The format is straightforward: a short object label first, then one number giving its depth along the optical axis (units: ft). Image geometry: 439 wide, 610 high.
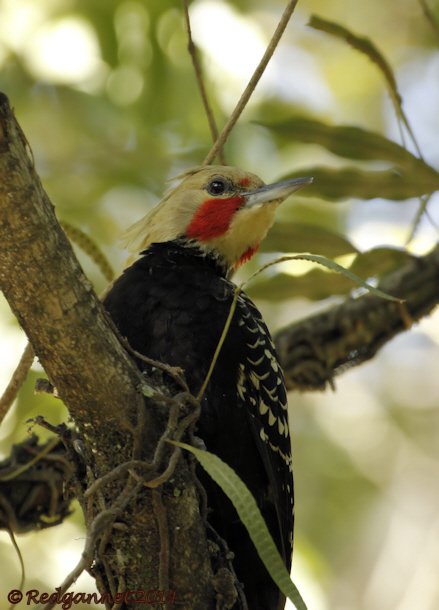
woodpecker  19.83
